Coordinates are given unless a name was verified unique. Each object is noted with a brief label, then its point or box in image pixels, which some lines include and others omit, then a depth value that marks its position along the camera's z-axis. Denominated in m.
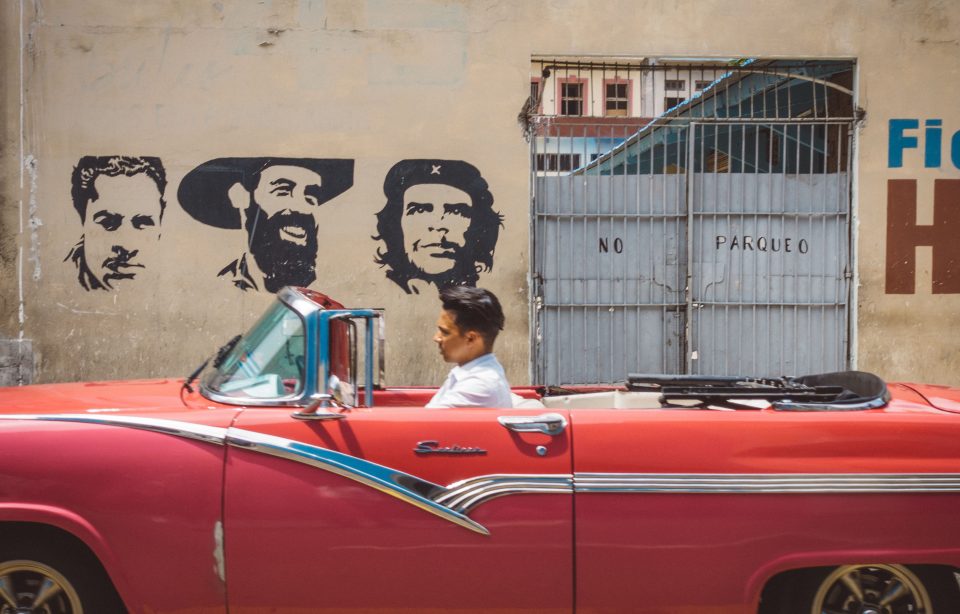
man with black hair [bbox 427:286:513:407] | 3.24
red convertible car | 2.64
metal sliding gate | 7.96
